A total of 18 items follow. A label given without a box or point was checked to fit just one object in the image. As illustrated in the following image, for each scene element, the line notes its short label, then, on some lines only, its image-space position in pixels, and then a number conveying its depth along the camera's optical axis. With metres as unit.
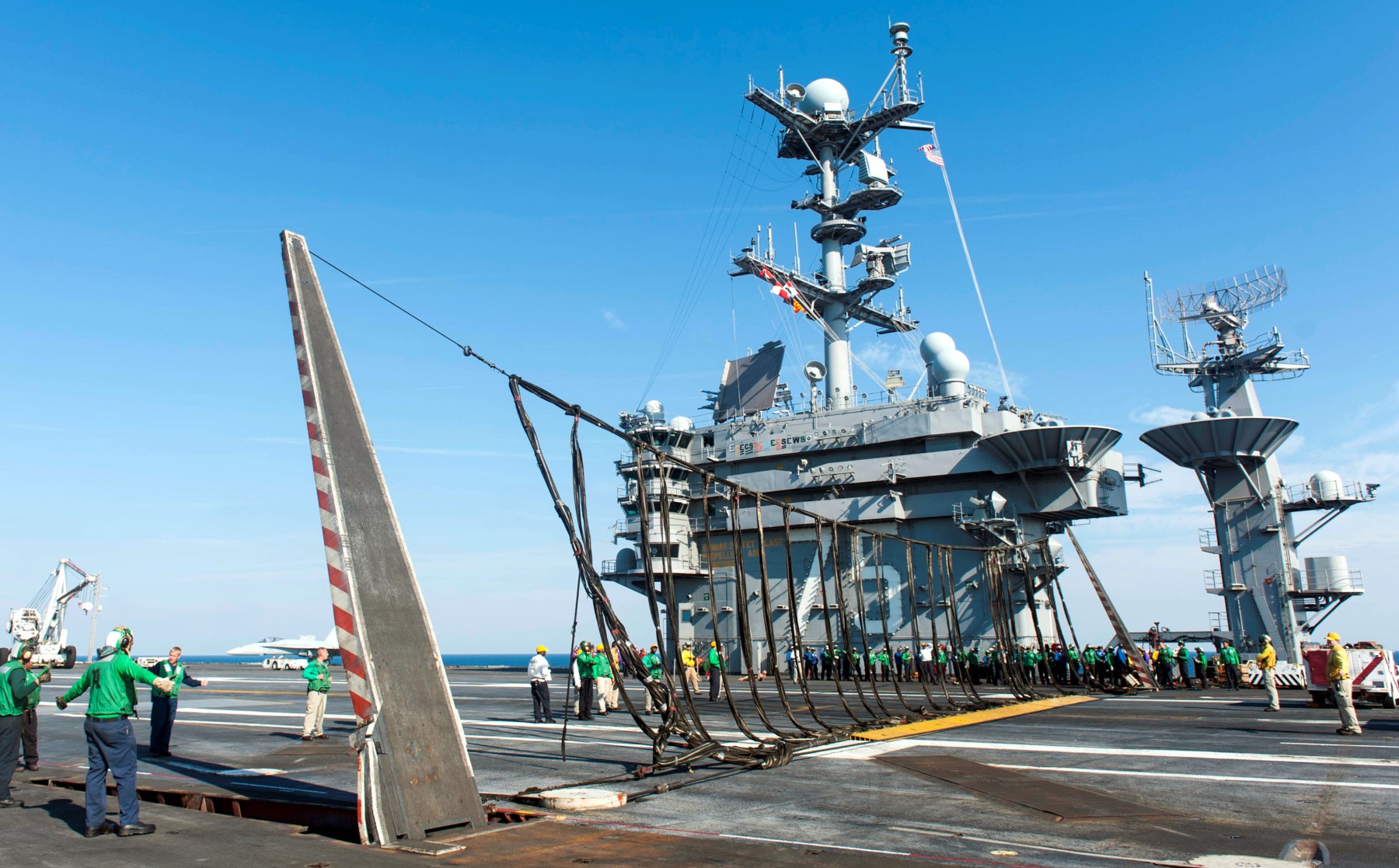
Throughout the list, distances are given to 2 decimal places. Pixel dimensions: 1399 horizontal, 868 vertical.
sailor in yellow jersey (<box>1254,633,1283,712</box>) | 19.78
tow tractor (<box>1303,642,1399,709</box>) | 20.52
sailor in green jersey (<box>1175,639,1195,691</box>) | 30.06
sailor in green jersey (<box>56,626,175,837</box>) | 7.61
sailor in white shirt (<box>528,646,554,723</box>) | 19.41
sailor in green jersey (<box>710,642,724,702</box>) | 23.44
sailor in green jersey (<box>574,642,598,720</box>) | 19.91
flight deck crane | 59.41
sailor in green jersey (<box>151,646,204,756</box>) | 14.38
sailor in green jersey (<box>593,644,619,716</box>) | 22.17
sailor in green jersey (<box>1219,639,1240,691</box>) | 28.86
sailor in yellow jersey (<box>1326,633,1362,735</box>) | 14.97
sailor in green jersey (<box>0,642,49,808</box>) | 9.42
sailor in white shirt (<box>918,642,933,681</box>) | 33.25
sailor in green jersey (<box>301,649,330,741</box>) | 16.58
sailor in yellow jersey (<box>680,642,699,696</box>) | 30.27
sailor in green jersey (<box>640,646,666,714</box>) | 23.89
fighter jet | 105.38
